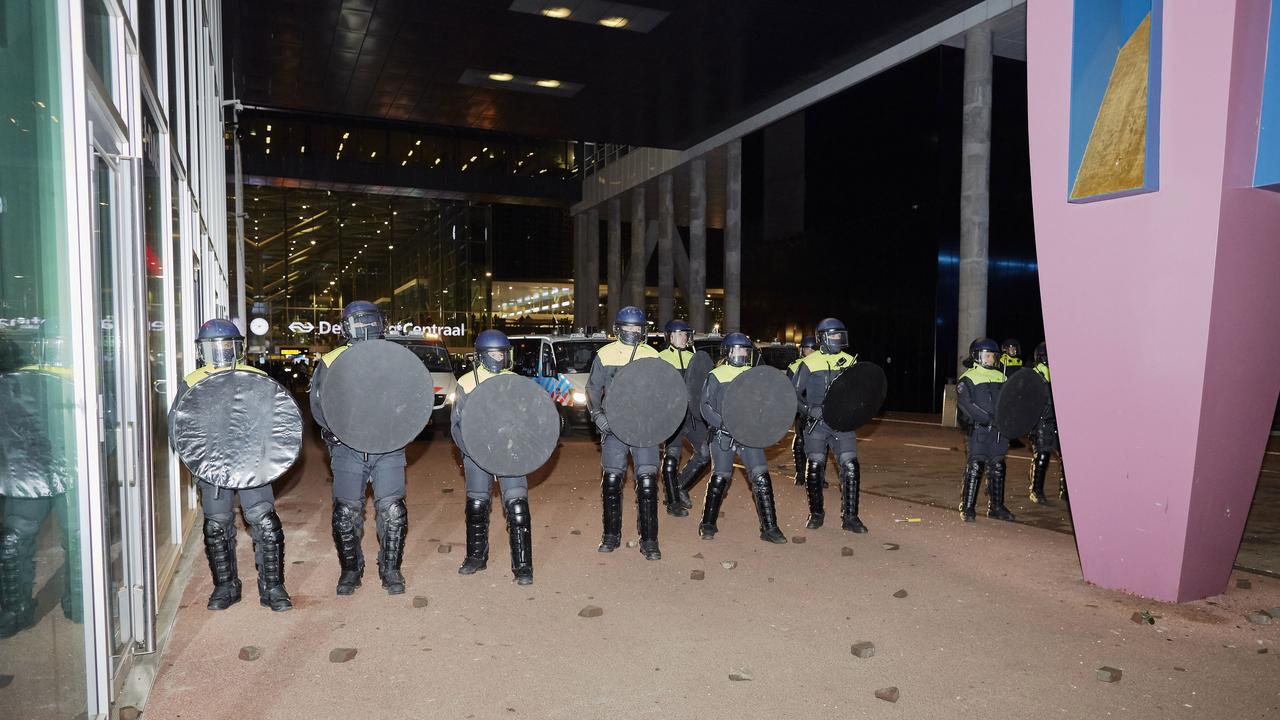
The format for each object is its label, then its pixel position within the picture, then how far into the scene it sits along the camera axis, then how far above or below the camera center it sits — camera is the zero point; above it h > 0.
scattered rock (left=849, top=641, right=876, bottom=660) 4.16 -1.67
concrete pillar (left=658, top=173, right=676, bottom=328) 27.89 +1.63
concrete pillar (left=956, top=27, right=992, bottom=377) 16.16 +2.25
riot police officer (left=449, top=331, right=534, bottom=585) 5.51 -1.20
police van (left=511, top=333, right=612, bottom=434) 12.94 -1.01
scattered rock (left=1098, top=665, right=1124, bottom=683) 3.82 -1.64
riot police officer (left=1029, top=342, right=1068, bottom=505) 8.52 -1.45
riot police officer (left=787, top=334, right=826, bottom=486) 9.70 -1.63
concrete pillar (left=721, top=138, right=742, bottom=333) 23.95 +1.54
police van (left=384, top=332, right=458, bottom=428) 13.35 -1.09
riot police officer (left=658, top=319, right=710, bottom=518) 7.46 -1.32
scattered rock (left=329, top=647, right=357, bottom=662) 4.05 -1.67
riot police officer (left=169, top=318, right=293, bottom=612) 4.80 -1.27
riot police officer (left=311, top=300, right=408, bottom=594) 5.16 -1.17
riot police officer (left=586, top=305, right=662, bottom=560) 6.21 -1.13
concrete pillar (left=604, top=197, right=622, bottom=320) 32.41 +1.62
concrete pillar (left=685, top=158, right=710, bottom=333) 25.88 +1.93
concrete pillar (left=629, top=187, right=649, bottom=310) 30.78 +1.84
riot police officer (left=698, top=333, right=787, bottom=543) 6.57 -1.19
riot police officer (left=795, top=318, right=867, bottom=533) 7.11 -1.09
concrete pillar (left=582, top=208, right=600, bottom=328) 34.19 +1.38
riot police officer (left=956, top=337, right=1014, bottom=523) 7.43 -1.02
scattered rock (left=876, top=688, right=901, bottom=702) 3.61 -1.65
